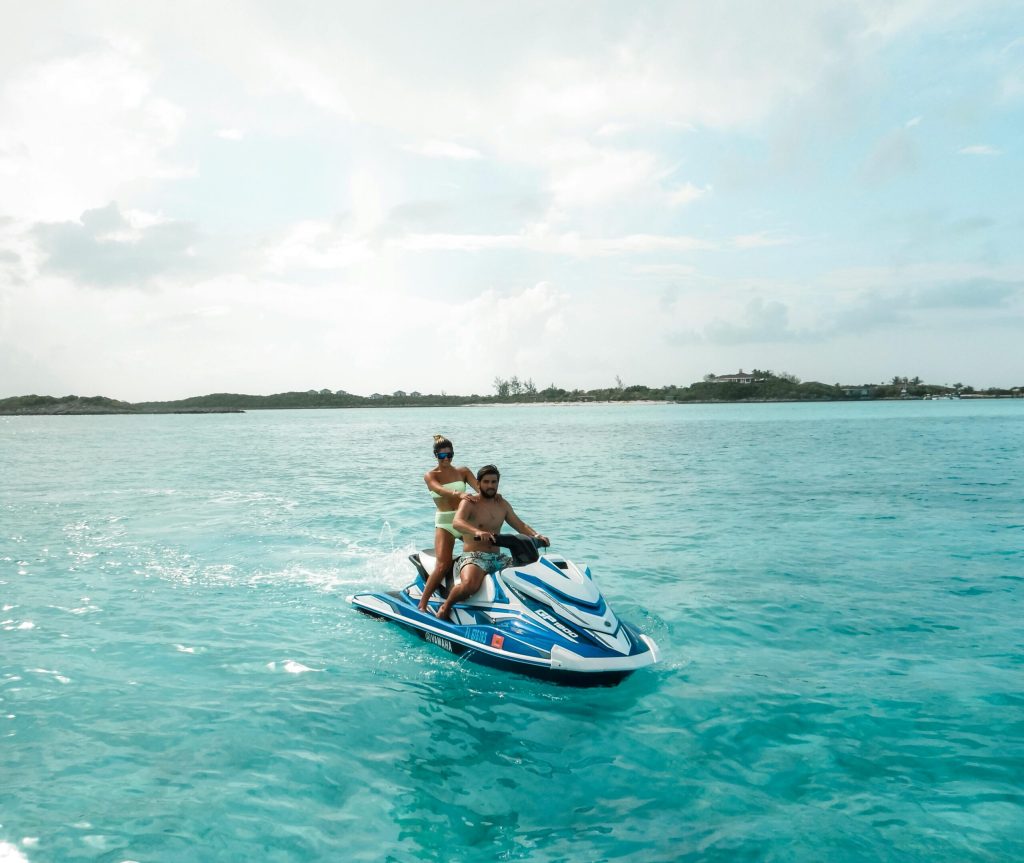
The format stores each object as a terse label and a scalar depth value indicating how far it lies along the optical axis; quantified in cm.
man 801
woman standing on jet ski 866
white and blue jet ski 695
